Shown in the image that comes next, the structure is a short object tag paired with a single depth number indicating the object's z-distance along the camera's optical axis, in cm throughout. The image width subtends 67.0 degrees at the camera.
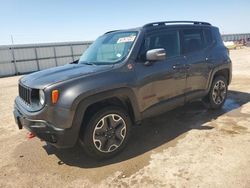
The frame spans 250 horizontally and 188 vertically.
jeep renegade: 251
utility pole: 1575
